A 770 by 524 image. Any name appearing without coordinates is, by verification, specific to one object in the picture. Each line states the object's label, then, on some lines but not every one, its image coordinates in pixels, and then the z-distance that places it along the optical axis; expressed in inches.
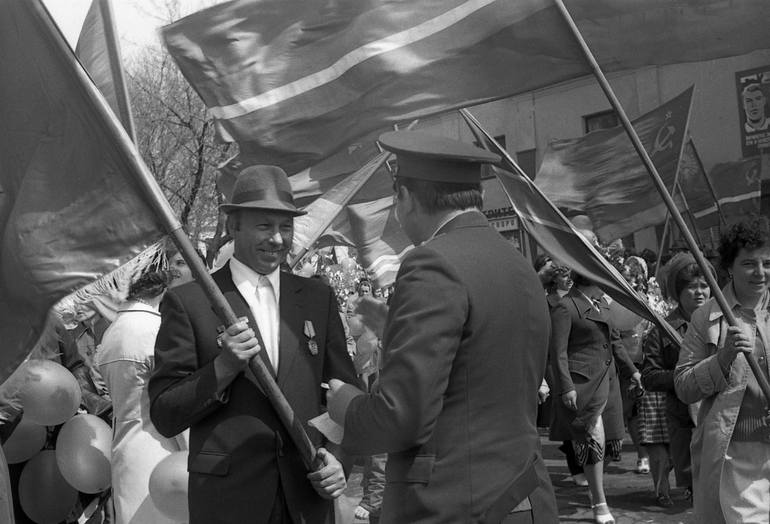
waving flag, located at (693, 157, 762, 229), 648.1
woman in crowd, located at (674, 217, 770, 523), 178.2
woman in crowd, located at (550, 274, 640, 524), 309.0
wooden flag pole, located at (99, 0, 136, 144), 155.0
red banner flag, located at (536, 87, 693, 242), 290.0
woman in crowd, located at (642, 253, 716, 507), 283.3
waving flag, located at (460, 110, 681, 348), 219.9
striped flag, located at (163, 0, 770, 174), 179.2
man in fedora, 142.5
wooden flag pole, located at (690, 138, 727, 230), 572.4
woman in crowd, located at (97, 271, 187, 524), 216.7
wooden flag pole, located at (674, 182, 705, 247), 521.4
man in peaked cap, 114.0
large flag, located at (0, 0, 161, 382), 151.3
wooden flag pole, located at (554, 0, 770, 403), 173.9
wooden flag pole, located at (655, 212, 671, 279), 389.2
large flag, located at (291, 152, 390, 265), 303.1
